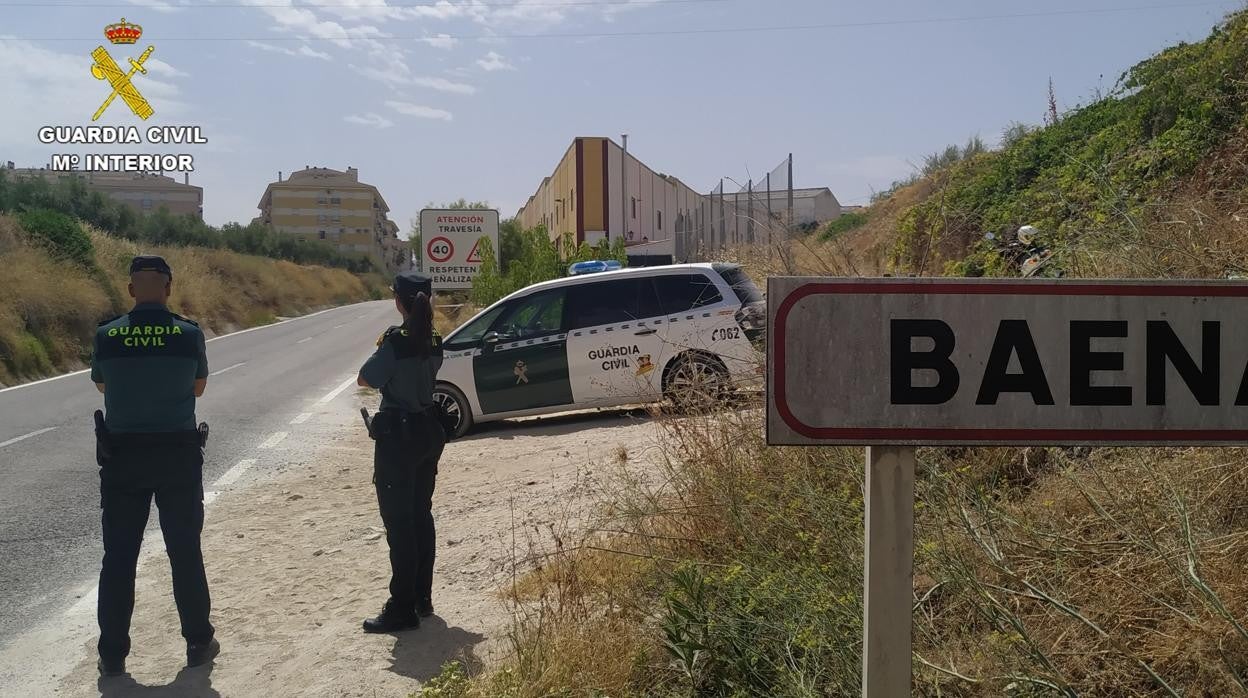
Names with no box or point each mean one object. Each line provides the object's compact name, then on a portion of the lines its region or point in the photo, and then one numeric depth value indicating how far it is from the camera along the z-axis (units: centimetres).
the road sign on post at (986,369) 222
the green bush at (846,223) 2812
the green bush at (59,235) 3059
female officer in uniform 509
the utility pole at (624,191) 3672
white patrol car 1120
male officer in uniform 467
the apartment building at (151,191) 12188
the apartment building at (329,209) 12800
